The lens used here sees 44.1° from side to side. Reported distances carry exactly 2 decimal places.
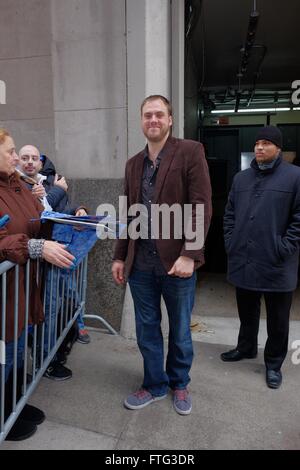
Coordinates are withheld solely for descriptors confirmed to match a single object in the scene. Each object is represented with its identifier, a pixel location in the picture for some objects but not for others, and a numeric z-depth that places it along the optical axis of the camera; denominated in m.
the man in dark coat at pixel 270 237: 2.59
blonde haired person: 1.87
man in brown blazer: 2.13
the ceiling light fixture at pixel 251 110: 11.00
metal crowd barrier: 1.90
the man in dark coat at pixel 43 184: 2.77
